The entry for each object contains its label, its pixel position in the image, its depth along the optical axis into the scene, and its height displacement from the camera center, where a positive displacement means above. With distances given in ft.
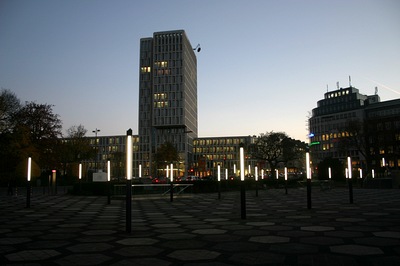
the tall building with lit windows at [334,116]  416.22 +67.93
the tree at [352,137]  193.21 +16.79
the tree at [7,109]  135.81 +27.64
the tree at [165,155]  272.10 +9.81
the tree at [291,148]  206.18 +10.96
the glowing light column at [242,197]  33.17 -3.39
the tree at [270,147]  208.96 +12.24
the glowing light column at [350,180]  50.72 -2.75
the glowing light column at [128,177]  25.00 -0.88
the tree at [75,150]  199.72 +11.57
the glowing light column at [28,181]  50.38 -2.21
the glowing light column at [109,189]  58.20 -4.13
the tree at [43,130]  158.90 +20.50
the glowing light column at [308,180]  42.45 -2.21
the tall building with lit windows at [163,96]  407.44 +92.73
